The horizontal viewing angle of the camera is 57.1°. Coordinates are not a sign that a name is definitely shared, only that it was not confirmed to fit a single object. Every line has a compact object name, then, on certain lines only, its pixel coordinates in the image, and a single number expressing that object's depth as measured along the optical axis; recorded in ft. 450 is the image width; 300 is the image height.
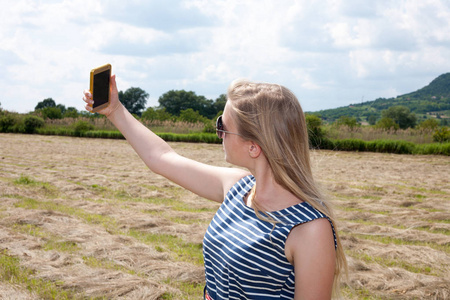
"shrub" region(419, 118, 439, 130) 99.22
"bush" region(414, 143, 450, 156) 68.39
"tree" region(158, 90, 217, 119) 193.16
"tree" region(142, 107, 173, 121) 118.11
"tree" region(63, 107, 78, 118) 119.96
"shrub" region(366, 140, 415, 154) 72.79
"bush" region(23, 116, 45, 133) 107.24
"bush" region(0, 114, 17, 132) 108.27
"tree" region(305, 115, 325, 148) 74.96
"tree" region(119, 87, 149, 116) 195.21
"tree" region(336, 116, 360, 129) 87.43
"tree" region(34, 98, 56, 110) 228.22
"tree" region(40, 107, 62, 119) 120.47
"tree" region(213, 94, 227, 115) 189.66
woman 4.51
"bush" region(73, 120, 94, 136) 103.91
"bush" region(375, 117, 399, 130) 88.62
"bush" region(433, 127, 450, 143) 75.73
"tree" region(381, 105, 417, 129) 153.89
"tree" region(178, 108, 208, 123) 126.37
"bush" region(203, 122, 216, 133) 95.57
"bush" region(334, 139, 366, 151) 76.33
